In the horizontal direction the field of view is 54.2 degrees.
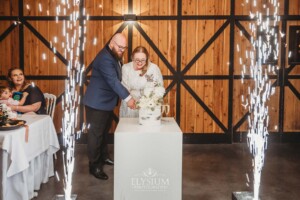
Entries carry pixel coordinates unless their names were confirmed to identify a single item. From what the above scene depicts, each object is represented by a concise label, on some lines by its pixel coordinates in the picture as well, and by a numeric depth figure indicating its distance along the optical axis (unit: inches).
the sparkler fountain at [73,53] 191.4
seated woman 135.2
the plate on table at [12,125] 102.5
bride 135.6
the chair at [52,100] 153.7
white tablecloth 98.8
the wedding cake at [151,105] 102.7
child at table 134.1
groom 126.9
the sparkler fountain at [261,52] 194.4
